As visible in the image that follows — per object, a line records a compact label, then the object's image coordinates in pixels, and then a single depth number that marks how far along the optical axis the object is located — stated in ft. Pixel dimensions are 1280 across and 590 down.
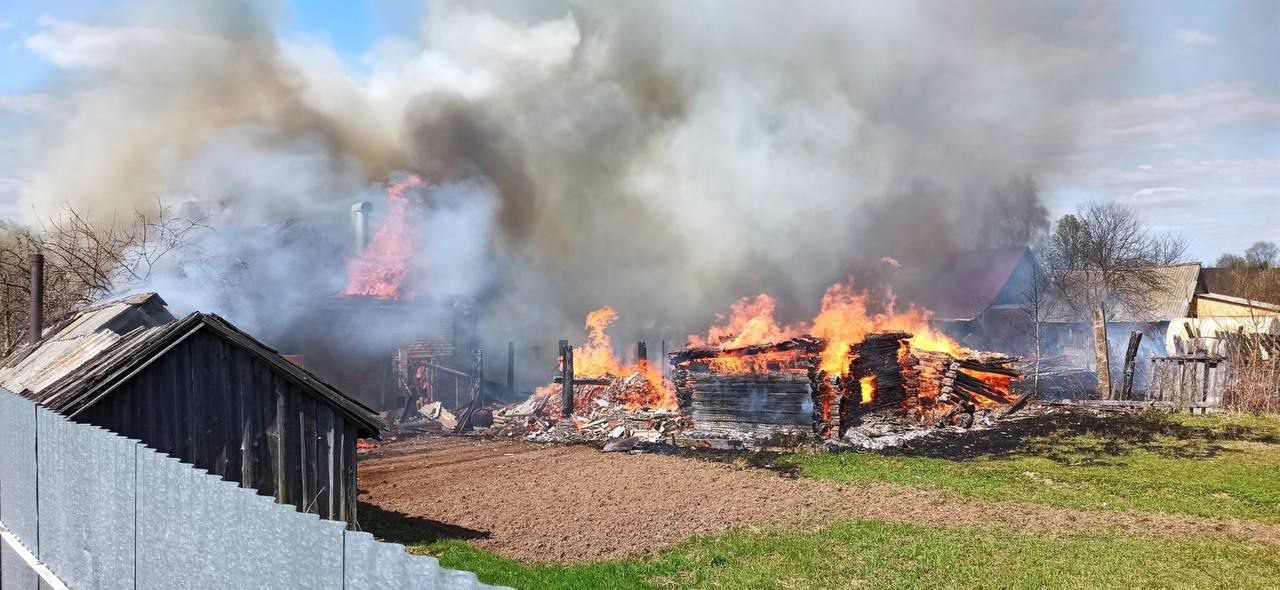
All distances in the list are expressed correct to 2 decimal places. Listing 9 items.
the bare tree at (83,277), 59.36
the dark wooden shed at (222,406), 30.04
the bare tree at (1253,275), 158.94
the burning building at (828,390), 65.57
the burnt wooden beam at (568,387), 78.69
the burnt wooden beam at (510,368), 90.35
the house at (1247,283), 156.20
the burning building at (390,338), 84.48
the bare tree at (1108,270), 139.85
